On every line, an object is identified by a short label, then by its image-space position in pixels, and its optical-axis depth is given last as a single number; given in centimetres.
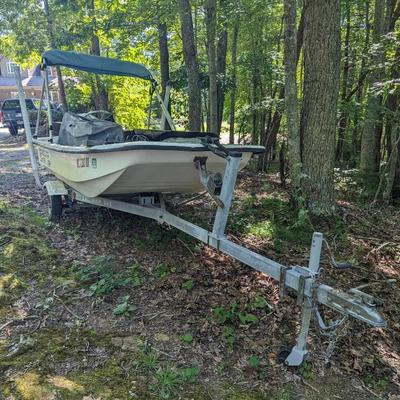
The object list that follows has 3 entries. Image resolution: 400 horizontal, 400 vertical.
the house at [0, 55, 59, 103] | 4422
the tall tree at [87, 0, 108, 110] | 1167
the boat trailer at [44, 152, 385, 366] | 229
